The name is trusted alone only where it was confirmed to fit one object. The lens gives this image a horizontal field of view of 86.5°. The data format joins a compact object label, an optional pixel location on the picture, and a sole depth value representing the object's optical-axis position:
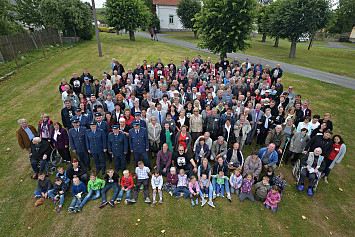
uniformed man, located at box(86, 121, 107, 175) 7.13
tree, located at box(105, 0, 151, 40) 29.36
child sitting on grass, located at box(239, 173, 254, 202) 6.76
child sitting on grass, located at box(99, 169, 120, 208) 6.81
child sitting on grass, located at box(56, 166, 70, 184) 6.85
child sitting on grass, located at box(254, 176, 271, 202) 6.64
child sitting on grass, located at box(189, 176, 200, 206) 6.86
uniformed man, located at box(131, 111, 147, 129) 7.58
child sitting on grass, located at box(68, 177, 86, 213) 6.37
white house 51.81
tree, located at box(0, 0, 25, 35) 18.44
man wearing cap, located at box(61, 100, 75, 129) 8.44
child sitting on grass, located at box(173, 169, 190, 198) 6.91
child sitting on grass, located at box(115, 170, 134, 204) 6.81
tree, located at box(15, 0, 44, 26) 26.38
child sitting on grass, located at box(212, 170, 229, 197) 7.04
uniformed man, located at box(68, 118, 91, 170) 7.18
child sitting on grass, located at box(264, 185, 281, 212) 6.42
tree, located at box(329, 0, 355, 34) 47.56
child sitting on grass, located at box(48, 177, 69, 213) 6.53
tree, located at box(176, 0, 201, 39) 40.38
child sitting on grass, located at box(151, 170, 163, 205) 6.93
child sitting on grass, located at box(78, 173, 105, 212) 6.74
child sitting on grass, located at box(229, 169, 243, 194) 6.95
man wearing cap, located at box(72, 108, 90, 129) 7.86
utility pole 19.80
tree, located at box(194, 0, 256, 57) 16.67
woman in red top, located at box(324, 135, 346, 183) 7.13
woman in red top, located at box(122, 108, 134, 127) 7.92
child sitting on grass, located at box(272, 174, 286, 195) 6.89
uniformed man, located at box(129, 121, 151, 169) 7.33
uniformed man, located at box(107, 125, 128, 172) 7.16
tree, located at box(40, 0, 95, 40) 24.12
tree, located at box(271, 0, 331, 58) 23.68
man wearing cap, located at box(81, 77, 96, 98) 10.54
